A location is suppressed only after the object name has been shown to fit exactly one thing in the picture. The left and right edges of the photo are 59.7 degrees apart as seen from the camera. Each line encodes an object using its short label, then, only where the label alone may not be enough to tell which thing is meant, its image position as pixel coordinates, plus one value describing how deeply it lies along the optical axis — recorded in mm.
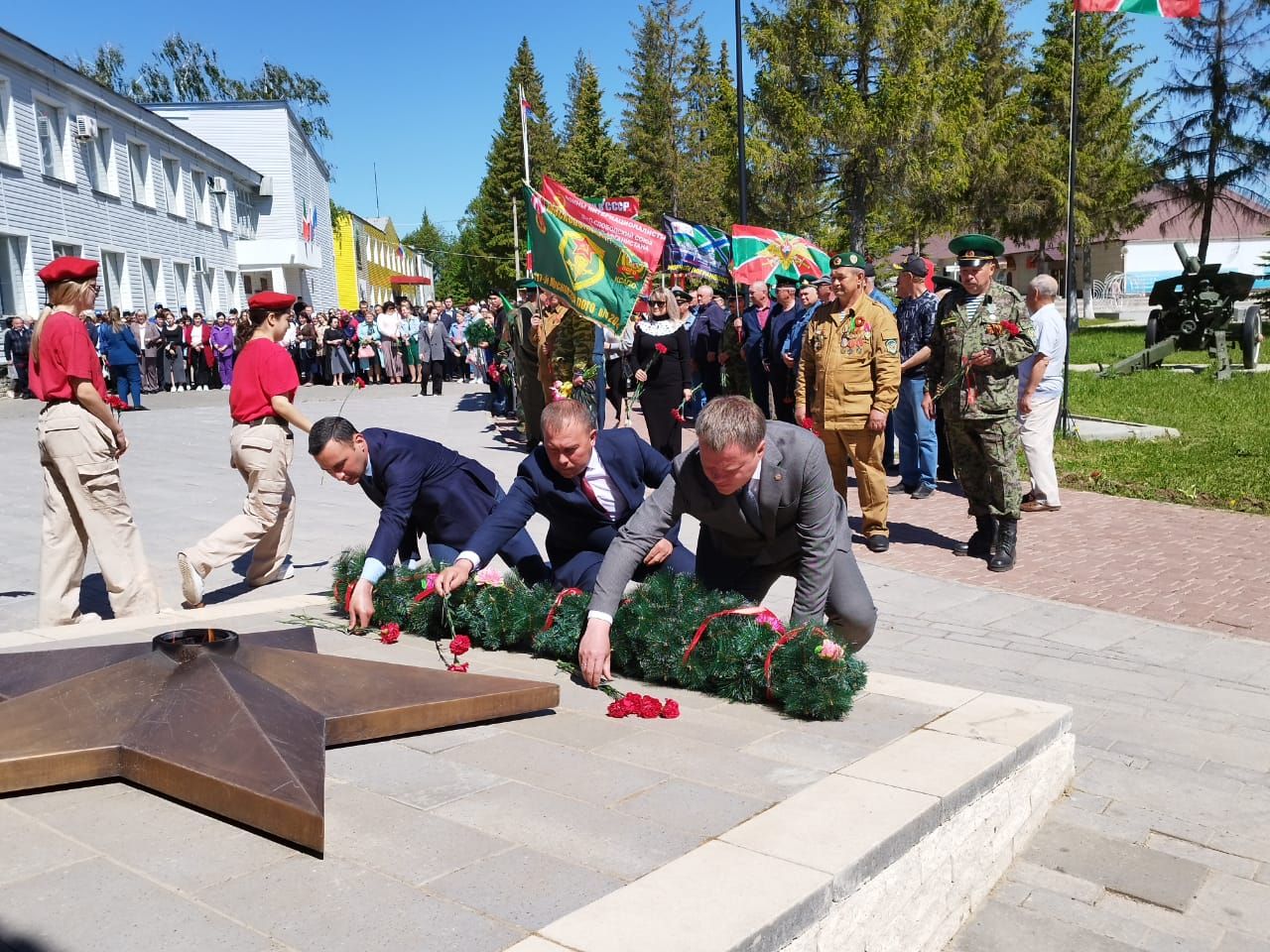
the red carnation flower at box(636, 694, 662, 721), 3795
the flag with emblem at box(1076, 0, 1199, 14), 12852
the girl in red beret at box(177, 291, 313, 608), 6793
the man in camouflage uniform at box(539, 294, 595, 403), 11000
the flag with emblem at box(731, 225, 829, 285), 12930
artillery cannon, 21047
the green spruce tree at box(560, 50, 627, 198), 52844
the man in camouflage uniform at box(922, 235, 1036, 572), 7277
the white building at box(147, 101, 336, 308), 40969
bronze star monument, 2939
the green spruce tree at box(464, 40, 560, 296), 63844
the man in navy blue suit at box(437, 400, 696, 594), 4801
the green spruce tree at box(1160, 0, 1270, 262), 40344
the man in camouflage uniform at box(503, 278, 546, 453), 12719
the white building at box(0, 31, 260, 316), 23219
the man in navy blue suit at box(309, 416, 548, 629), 5125
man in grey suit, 3969
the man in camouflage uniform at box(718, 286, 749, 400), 13852
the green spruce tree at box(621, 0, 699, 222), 55375
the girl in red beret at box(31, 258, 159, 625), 5781
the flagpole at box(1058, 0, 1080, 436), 11281
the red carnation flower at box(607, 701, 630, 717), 3816
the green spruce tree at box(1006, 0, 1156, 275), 43062
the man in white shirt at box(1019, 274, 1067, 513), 8703
